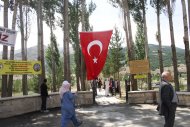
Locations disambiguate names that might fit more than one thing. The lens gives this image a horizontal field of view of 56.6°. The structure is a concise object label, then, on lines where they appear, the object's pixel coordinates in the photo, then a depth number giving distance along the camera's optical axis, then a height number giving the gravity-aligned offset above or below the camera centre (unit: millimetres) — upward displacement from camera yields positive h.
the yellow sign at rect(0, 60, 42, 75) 8117 +746
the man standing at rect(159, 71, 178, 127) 4457 -589
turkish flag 8633 +1501
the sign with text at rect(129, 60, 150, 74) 10539 +721
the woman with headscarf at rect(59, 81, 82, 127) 5429 -720
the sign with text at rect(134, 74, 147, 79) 10848 +150
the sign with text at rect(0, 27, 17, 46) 7541 +1996
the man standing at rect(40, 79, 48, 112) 8610 -614
